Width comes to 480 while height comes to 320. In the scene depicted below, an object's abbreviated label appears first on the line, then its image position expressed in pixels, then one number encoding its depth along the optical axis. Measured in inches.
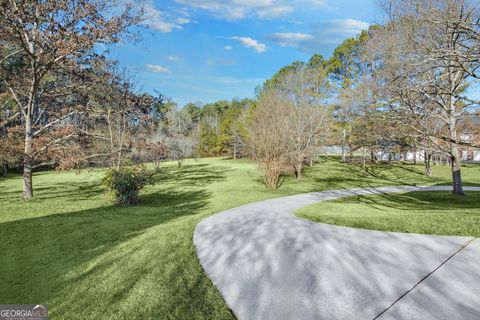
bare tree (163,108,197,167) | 1452.9
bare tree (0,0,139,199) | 413.4
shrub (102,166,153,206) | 430.3
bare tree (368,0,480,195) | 239.5
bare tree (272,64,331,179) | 845.2
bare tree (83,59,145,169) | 538.3
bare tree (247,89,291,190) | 615.8
